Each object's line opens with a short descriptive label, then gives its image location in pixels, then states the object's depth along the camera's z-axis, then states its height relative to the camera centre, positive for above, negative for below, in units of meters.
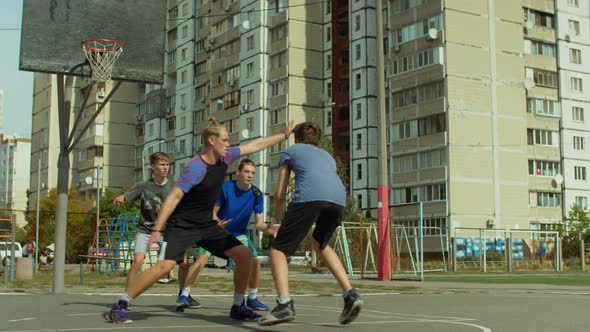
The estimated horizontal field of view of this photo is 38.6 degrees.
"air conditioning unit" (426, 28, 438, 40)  61.78 +16.16
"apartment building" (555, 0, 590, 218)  67.12 +13.04
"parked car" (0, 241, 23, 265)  48.94 +0.18
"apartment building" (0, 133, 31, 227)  176.88 +17.82
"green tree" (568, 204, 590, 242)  59.62 +2.45
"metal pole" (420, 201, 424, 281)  22.73 -0.05
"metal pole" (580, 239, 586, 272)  39.61 -0.12
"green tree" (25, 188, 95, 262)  65.68 +1.81
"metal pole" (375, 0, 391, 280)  22.86 +2.03
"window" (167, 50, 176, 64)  92.03 +21.68
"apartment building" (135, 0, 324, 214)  74.25 +17.01
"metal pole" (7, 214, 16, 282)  18.92 -0.21
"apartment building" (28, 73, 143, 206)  99.38 +13.11
